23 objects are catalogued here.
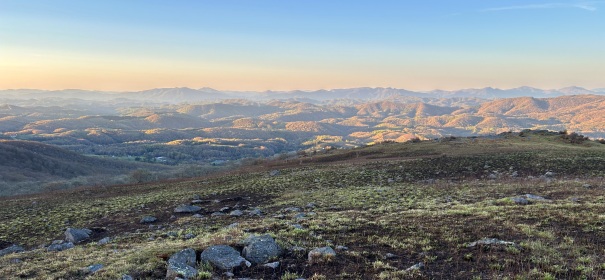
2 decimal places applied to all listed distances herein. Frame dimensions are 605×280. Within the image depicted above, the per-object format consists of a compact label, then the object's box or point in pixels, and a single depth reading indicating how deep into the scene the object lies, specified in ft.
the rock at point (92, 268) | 41.82
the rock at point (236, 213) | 87.97
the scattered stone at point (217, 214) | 90.42
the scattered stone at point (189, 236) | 64.14
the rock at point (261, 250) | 43.09
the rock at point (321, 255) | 41.41
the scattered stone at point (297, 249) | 45.50
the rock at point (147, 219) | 90.74
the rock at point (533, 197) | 74.90
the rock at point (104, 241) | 66.48
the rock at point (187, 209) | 100.15
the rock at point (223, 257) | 40.91
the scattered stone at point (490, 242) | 44.69
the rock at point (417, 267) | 37.96
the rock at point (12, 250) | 68.58
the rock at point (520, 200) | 71.31
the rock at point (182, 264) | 37.73
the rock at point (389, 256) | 42.73
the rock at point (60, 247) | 64.28
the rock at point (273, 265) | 40.70
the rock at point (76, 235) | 74.23
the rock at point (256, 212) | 86.17
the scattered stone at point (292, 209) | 85.76
